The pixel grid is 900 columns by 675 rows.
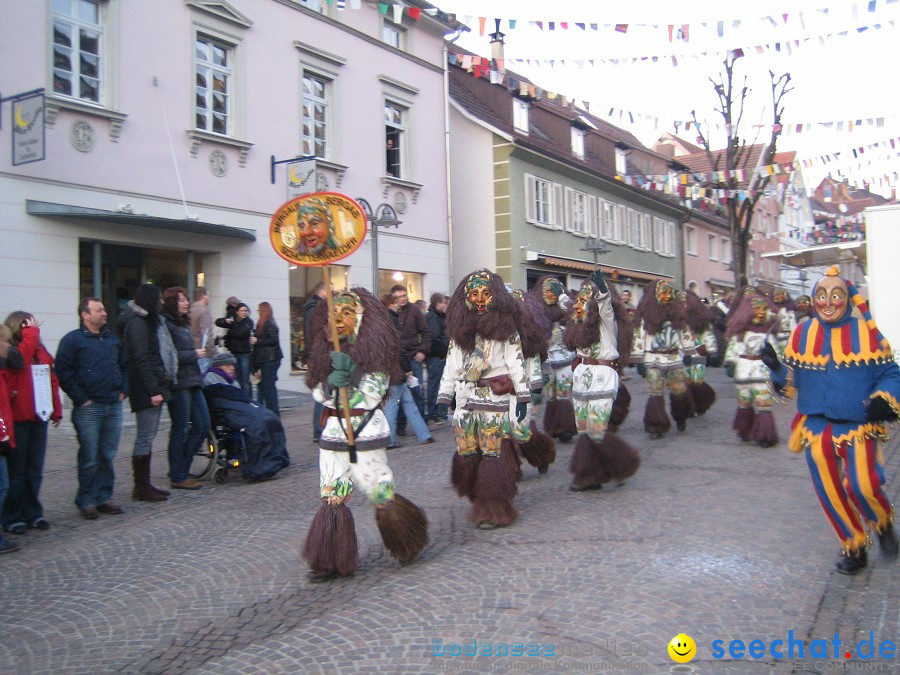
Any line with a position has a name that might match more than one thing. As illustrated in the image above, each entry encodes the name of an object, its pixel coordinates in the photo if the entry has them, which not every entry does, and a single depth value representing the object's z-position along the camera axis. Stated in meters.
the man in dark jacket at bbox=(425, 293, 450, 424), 10.74
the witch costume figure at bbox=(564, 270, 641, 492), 6.91
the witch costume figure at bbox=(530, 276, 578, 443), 9.72
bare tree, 24.02
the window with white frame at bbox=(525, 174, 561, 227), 24.44
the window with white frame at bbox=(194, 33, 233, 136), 14.19
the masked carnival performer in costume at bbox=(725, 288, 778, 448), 9.02
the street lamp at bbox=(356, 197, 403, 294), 13.07
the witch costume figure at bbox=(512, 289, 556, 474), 7.60
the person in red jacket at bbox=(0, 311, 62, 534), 6.03
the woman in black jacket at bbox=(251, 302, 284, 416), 10.54
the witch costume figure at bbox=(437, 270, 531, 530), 5.93
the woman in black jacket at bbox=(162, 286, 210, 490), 7.41
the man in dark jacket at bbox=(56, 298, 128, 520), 6.43
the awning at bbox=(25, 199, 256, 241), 11.47
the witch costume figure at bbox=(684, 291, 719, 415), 11.18
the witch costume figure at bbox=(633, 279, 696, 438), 9.69
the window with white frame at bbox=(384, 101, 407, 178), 18.81
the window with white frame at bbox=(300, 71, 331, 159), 16.39
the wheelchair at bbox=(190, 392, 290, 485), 7.81
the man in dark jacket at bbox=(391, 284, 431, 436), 10.27
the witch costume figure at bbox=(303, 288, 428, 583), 4.69
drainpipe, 20.34
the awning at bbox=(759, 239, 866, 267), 14.72
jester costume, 4.46
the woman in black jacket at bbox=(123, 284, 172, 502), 6.90
